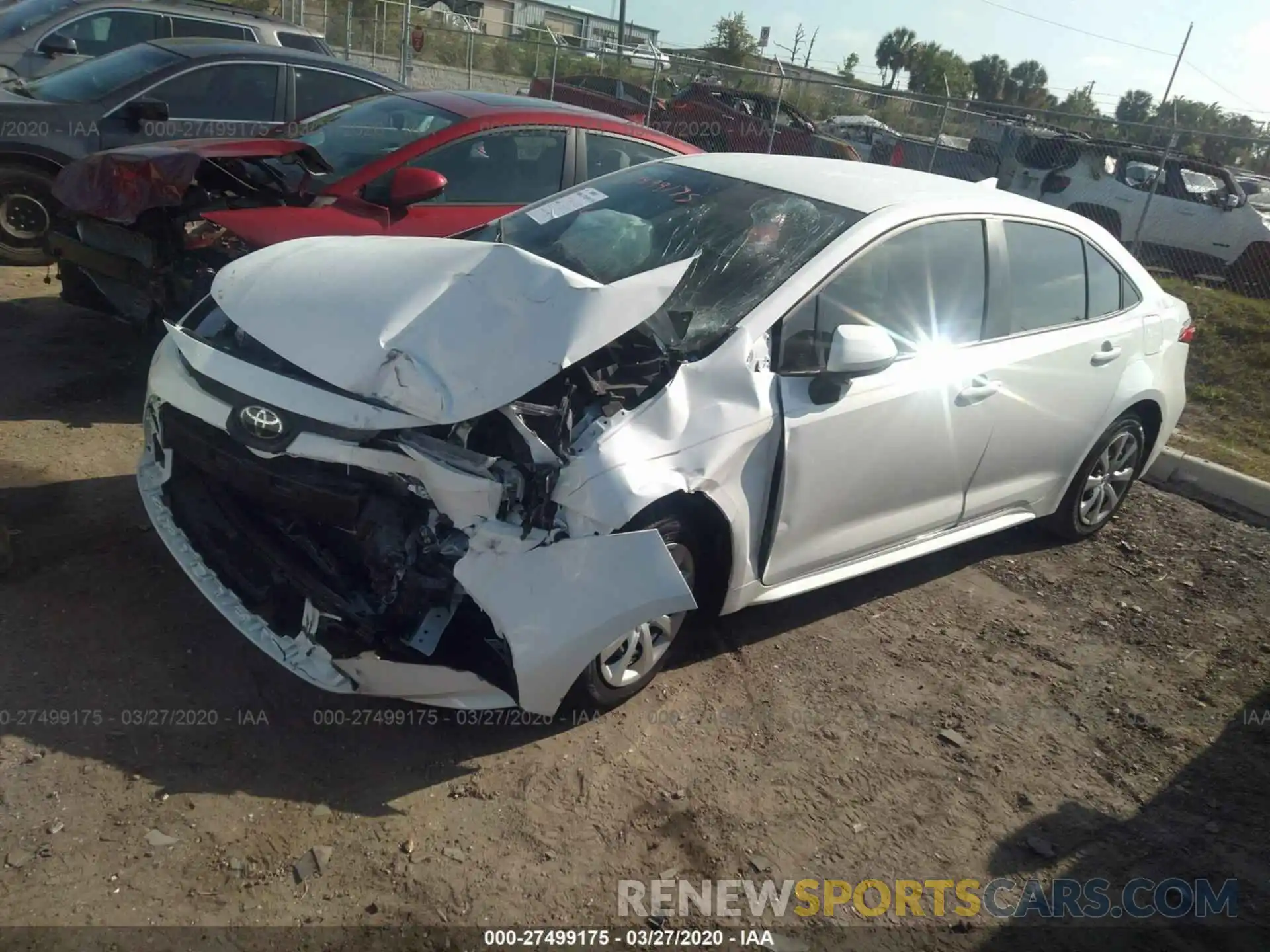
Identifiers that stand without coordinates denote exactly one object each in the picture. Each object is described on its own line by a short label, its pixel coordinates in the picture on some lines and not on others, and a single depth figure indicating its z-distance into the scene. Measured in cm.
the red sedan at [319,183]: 495
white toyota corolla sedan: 284
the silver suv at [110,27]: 925
